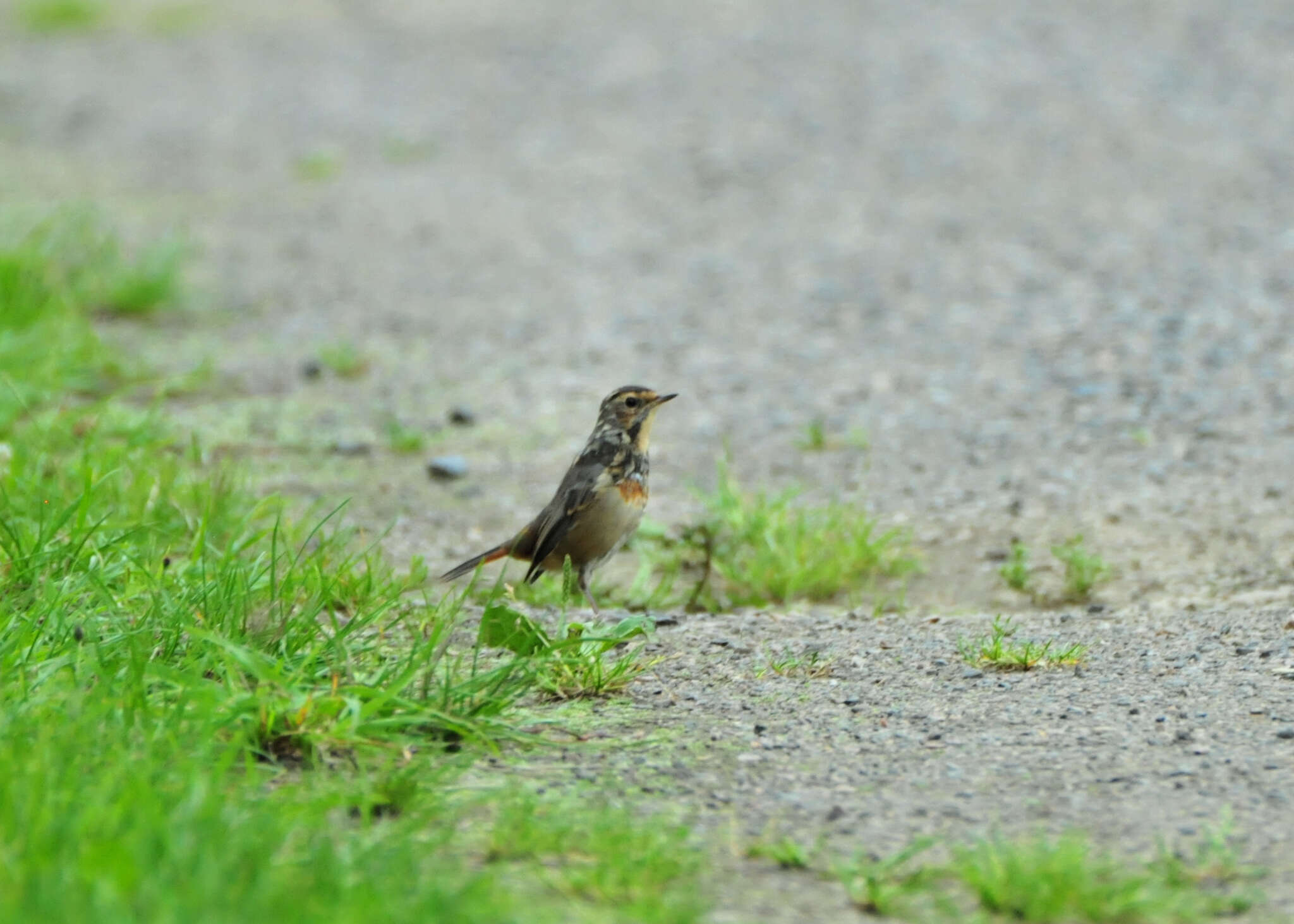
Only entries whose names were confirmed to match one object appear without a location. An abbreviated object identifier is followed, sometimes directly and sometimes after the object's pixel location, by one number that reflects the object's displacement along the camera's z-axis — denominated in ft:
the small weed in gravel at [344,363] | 55.88
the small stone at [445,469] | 45.70
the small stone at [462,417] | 50.78
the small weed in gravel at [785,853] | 21.79
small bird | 33.42
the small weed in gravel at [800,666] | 29.73
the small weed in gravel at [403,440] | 47.50
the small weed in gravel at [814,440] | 47.85
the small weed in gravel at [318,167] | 87.71
